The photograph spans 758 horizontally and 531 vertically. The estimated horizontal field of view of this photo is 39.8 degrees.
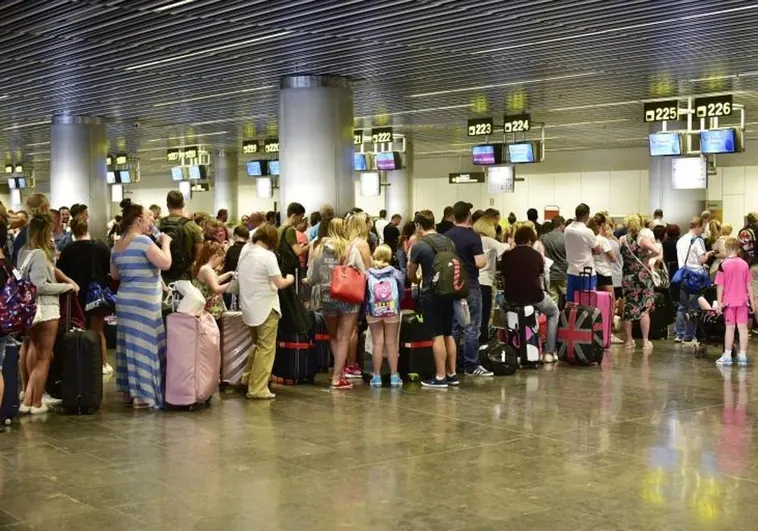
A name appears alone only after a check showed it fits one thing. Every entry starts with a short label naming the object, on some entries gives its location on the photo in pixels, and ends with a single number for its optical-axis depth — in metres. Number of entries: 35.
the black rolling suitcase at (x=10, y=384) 8.48
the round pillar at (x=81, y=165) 20.86
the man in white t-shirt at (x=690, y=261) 14.09
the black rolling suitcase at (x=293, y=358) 10.90
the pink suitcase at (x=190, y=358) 9.26
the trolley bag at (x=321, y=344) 11.34
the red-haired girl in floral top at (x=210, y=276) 9.73
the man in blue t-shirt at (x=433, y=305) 10.44
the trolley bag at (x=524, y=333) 12.27
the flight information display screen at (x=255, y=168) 29.25
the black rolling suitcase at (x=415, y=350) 11.15
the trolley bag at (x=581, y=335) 12.48
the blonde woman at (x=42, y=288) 8.82
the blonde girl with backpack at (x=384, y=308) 10.37
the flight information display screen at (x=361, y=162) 25.83
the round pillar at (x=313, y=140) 14.94
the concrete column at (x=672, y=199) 21.62
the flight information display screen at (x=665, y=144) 19.36
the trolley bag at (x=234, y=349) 10.59
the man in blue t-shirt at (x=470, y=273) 11.11
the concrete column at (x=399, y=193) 29.67
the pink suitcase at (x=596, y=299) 13.36
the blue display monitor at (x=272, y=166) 28.98
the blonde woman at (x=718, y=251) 14.49
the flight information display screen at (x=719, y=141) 18.72
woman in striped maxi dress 9.09
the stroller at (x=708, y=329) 13.05
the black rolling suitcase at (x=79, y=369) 9.10
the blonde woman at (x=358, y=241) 10.48
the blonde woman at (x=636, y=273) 13.60
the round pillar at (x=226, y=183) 34.91
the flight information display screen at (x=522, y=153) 22.44
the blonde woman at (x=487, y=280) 12.20
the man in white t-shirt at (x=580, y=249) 13.31
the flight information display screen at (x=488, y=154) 22.77
